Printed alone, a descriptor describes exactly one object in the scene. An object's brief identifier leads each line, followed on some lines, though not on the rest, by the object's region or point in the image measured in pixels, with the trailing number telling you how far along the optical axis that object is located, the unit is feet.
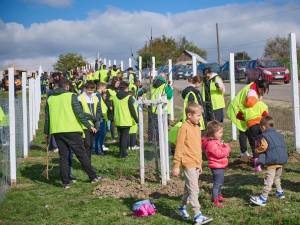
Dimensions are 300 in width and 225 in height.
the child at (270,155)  23.16
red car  115.14
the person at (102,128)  42.68
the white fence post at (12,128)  32.01
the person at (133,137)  43.50
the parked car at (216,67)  146.61
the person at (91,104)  35.94
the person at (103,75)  70.68
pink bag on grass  22.72
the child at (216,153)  23.34
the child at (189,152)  21.35
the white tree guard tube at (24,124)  41.98
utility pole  225.43
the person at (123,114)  39.42
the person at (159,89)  32.60
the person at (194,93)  34.67
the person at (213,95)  39.47
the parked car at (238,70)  133.02
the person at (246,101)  30.45
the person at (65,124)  29.35
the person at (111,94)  43.06
